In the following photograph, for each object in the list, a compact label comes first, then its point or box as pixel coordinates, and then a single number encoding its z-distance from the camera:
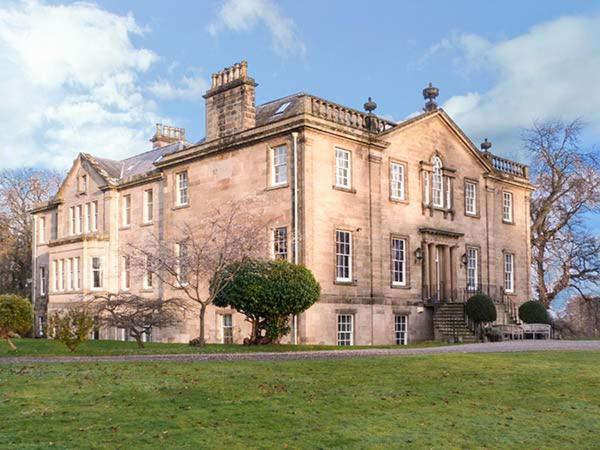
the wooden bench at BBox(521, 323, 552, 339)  34.05
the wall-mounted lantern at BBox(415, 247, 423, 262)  33.28
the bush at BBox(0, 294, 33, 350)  31.27
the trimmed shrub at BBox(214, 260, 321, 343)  24.41
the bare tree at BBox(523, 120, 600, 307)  46.34
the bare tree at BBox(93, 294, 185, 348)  24.34
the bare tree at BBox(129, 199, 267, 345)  25.64
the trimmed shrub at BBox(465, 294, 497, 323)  32.03
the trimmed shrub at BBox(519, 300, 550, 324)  36.41
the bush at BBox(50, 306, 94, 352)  20.73
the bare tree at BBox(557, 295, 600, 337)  41.83
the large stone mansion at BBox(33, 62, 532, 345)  29.44
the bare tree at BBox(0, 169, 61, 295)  58.19
